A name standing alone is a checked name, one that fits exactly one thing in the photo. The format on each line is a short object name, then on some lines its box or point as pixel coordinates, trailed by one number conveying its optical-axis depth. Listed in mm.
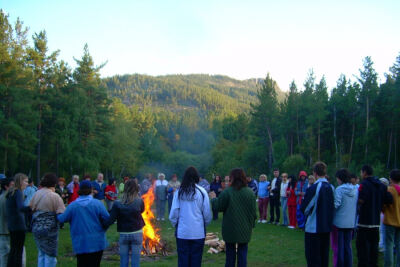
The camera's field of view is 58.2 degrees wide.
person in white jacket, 5473
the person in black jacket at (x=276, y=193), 14312
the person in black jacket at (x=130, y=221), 5758
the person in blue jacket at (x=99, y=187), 13845
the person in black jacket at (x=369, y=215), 6676
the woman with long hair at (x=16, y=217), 6309
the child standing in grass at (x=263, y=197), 14820
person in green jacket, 5695
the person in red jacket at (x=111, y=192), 13805
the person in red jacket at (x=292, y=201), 13266
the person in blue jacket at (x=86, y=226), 5273
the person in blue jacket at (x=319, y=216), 6082
